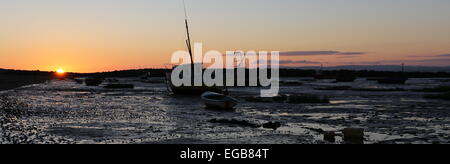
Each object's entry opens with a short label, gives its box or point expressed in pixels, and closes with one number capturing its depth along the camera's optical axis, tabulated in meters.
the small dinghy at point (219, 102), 37.12
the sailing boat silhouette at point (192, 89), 57.50
